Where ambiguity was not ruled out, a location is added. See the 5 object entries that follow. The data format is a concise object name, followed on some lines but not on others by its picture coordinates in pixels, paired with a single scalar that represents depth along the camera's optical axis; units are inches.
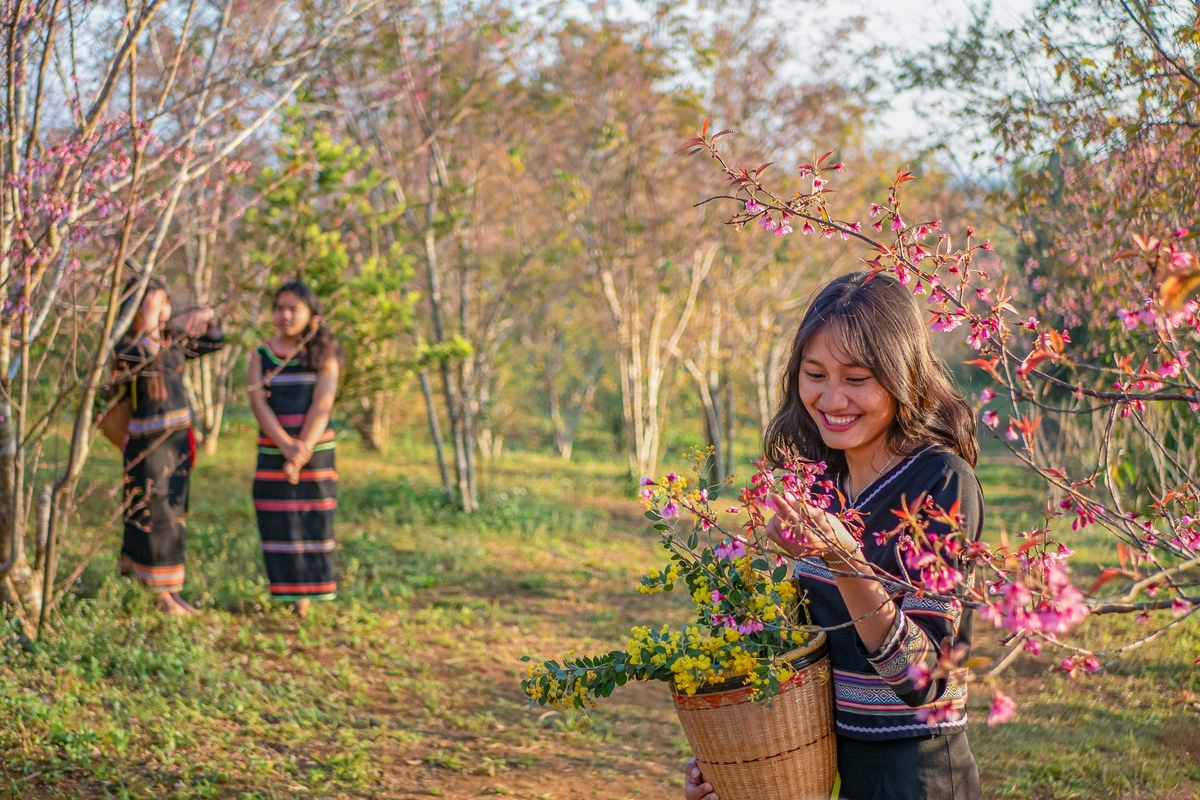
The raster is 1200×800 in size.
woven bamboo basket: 69.2
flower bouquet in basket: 68.9
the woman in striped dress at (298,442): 210.8
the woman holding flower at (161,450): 206.2
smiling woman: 62.4
